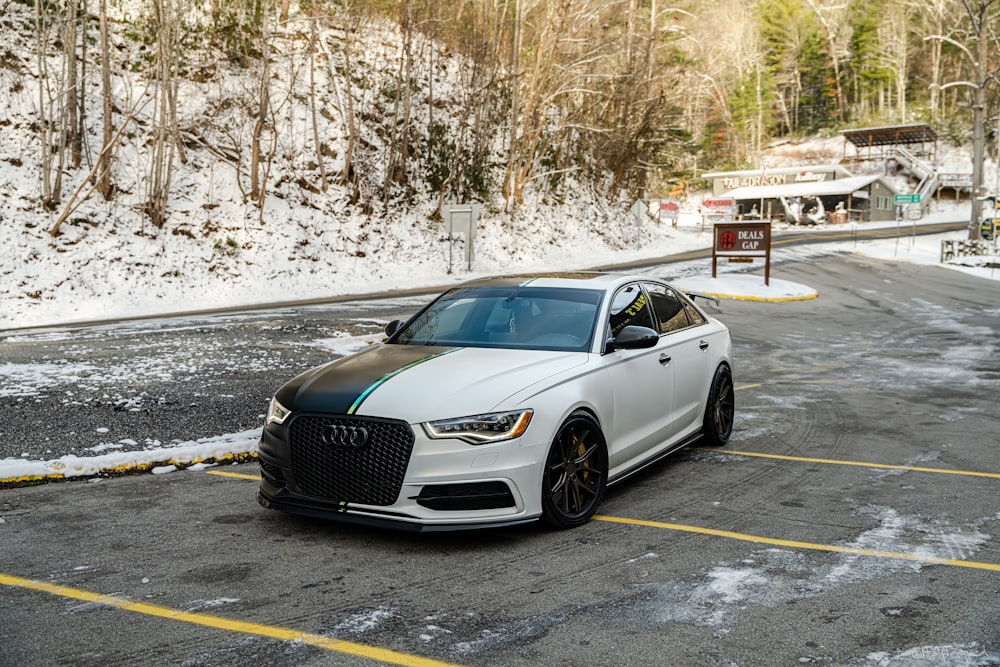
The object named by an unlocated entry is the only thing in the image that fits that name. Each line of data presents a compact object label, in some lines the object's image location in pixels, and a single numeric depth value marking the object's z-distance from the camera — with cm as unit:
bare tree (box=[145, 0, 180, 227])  2552
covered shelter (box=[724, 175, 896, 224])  7206
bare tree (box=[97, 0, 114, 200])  2528
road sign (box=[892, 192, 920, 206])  4553
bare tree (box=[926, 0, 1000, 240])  4418
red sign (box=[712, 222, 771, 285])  2627
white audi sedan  492
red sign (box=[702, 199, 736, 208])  7650
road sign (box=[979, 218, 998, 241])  4634
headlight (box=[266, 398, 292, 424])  529
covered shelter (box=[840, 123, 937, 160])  7888
